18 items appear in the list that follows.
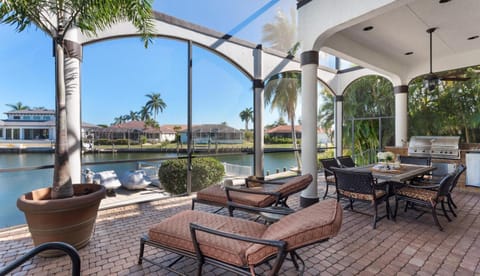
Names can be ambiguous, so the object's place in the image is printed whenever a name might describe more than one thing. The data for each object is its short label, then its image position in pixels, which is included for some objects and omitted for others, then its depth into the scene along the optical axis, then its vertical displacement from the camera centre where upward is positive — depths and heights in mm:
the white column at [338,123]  8883 +541
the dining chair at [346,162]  5677 -559
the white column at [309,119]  4555 +358
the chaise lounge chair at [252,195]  3448 -856
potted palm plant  2570 -48
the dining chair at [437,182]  3754 -869
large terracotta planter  2574 -852
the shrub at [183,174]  6348 -957
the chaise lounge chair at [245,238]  1809 -879
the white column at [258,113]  6379 +658
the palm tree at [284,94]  11031 +2013
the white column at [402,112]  7336 +770
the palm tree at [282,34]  10750 +4671
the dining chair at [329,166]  4879 -625
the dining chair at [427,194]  3484 -858
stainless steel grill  6180 -234
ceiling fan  4930 +1193
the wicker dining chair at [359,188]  3684 -799
